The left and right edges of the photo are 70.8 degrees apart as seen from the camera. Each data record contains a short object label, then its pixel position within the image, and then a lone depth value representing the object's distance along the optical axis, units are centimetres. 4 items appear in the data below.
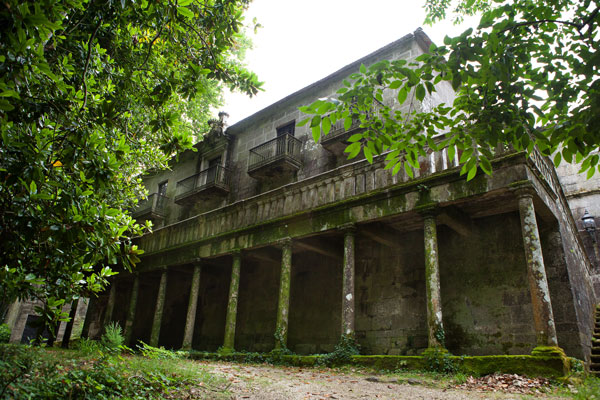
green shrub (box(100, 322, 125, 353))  1025
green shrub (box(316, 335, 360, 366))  942
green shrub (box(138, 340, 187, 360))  772
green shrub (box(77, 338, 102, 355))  901
